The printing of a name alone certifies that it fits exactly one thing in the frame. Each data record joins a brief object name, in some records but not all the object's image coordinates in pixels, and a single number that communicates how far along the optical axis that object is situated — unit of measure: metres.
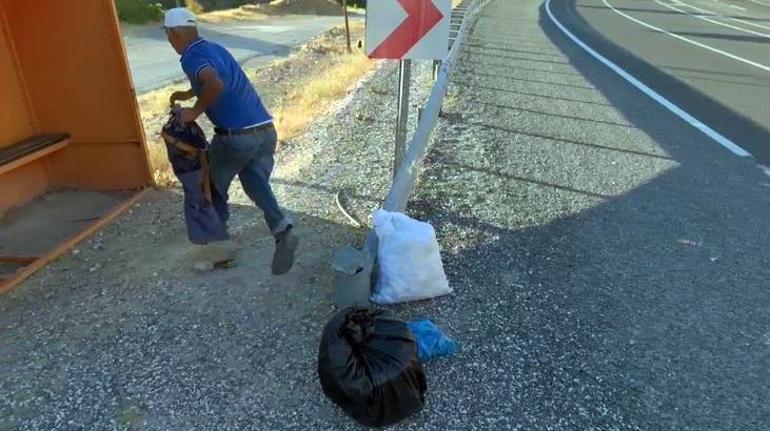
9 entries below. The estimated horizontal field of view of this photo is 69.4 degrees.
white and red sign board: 3.95
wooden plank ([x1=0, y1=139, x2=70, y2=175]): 4.73
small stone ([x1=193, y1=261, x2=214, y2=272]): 3.97
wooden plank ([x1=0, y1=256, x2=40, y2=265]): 4.34
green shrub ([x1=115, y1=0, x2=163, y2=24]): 32.00
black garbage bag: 2.49
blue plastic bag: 2.97
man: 3.45
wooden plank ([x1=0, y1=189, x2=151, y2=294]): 3.91
